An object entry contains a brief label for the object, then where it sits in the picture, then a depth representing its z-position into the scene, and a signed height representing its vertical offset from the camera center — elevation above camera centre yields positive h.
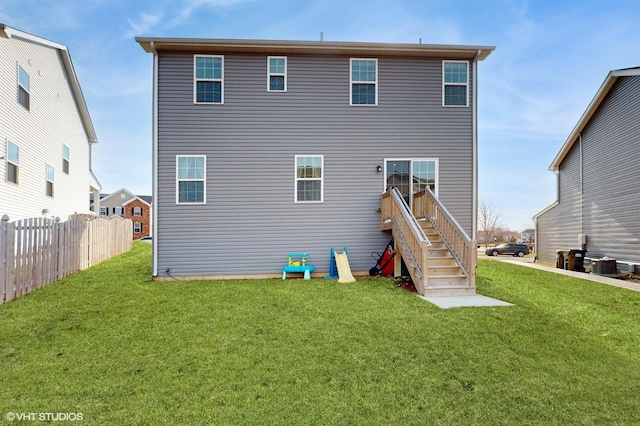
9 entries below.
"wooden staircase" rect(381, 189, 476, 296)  7.08 -0.66
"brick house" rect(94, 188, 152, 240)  38.00 +0.89
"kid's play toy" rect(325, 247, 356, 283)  8.71 -1.36
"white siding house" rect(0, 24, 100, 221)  10.25 +3.25
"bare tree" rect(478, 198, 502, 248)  45.00 +0.41
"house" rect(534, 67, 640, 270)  11.24 +1.69
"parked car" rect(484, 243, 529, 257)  28.86 -2.68
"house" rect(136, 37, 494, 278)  9.23 +2.08
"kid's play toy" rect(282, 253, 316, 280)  9.10 -1.34
